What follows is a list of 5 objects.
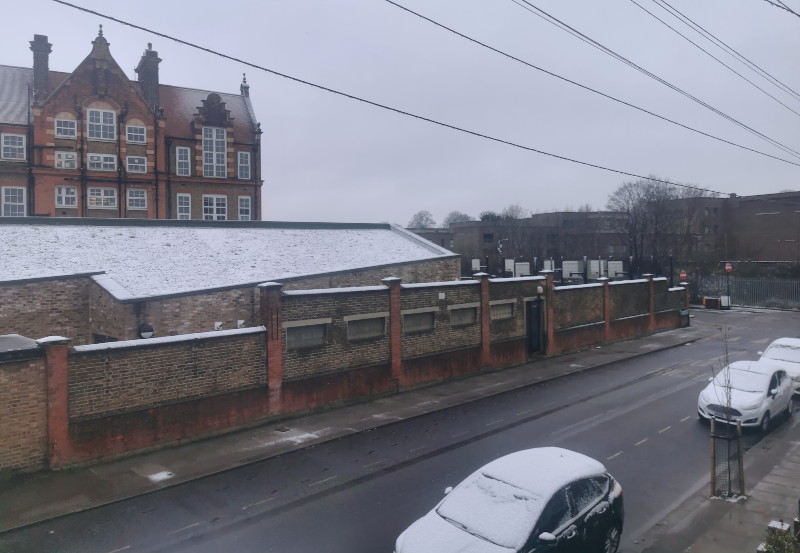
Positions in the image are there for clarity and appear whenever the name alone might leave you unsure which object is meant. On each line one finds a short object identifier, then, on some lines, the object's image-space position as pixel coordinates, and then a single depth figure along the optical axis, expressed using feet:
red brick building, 138.72
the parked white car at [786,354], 67.19
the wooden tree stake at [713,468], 36.81
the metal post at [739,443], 36.88
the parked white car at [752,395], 51.80
